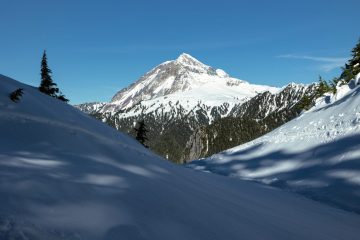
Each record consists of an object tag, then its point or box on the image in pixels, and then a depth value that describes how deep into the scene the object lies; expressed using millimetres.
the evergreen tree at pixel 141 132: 54800
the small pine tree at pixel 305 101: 47931
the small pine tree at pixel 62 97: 42188
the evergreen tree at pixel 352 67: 39934
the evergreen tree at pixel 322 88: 45681
